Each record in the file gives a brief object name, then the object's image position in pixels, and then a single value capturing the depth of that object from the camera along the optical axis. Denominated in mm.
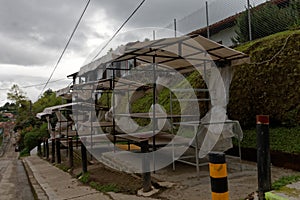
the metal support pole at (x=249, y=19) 7844
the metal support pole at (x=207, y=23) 9645
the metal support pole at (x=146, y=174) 4113
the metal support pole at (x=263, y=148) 2912
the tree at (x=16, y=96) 34878
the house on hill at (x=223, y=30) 9789
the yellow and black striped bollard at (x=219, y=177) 2003
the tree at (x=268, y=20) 6996
